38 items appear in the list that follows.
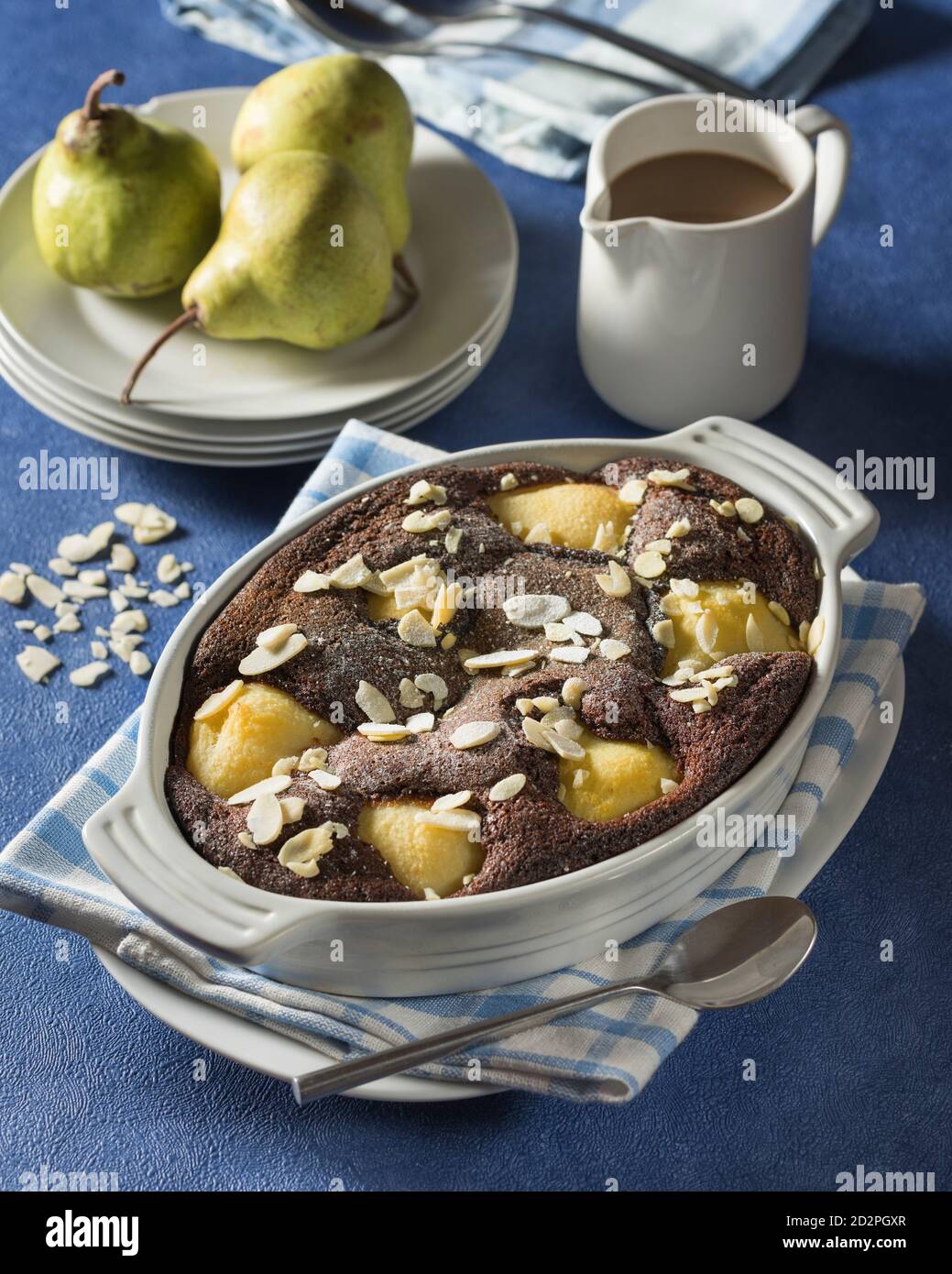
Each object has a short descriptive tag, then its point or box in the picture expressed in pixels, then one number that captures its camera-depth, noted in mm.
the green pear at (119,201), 1557
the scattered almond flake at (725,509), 1207
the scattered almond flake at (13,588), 1429
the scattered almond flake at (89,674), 1361
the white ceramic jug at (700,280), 1431
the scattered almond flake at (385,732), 1057
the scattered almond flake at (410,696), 1091
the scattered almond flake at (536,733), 1045
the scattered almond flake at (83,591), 1431
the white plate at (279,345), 1530
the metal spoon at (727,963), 1001
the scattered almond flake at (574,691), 1075
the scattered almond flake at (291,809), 994
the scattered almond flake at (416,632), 1126
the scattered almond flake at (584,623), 1122
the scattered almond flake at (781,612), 1148
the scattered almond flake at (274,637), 1097
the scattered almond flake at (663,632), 1128
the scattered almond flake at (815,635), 1127
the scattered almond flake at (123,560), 1461
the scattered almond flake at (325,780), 1020
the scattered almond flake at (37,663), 1365
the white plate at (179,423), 1494
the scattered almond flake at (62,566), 1455
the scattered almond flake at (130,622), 1402
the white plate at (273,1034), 985
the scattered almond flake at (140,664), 1371
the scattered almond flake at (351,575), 1153
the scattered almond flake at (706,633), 1119
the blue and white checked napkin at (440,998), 987
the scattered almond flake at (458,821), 1002
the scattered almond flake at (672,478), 1226
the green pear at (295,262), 1497
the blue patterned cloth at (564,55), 1896
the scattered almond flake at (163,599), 1429
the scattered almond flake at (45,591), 1430
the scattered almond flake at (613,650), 1104
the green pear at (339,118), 1617
